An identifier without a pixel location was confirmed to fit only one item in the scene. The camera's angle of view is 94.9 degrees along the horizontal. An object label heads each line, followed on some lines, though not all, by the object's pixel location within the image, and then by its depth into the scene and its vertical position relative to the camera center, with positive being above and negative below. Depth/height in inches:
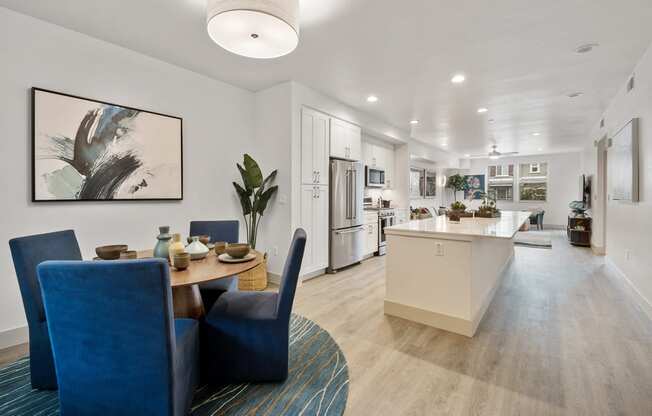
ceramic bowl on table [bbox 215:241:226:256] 85.4 -12.6
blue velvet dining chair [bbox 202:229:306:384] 73.3 -33.3
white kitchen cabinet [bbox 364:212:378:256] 219.9 -21.1
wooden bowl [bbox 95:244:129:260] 71.2 -11.4
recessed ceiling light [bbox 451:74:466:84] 144.0 +61.9
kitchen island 101.0 -24.7
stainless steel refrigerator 180.4 -5.4
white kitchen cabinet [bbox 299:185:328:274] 161.9 -10.8
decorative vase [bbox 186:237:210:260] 79.6 -12.1
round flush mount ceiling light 67.1 +42.7
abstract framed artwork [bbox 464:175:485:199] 462.0 +33.3
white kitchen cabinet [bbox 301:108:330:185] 161.3 +33.0
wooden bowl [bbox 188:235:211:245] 92.0 -10.7
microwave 234.6 +22.4
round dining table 63.9 -15.2
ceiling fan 344.5 +65.0
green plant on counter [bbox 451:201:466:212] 150.3 -1.2
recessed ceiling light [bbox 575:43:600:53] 113.4 +60.7
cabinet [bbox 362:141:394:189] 238.2 +40.0
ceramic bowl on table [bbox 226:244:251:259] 77.3 -11.9
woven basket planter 145.6 -37.0
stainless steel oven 236.4 -14.9
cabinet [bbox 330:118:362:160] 182.4 +41.6
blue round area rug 66.4 -45.3
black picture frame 97.7 +22.7
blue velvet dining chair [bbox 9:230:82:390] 66.6 -22.2
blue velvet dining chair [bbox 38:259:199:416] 47.4 -22.0
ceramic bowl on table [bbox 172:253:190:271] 69.0 -12.9
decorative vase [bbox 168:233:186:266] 72.4 -10.6
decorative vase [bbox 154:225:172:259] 76.1 -10.2
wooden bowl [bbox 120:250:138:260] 74.1 -12.6
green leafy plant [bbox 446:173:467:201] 435.2 +32.9
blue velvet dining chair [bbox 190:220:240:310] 116.7 -9.7
